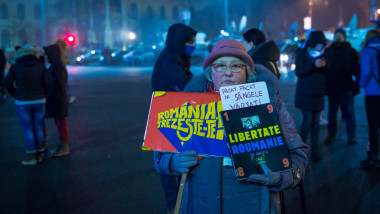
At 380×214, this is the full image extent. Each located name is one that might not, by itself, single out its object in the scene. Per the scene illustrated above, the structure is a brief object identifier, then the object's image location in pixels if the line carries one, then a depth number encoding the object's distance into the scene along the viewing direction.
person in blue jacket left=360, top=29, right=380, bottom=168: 5.54
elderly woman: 2.20
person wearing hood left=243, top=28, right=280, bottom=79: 4.96
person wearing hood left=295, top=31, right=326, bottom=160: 6.05
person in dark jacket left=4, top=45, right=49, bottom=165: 6.26
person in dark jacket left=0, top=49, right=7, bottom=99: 12.93
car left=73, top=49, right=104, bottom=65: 41.31
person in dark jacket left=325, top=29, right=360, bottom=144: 7.04
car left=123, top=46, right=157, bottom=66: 38.62
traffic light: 21.66
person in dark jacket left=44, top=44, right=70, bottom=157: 6.68
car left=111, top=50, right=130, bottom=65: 40.69
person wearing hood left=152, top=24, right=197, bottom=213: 4.10
